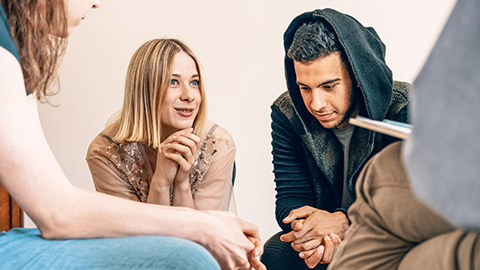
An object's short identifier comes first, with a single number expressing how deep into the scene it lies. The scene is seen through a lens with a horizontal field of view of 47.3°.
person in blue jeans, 0.75
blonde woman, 1.73
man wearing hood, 1.46
